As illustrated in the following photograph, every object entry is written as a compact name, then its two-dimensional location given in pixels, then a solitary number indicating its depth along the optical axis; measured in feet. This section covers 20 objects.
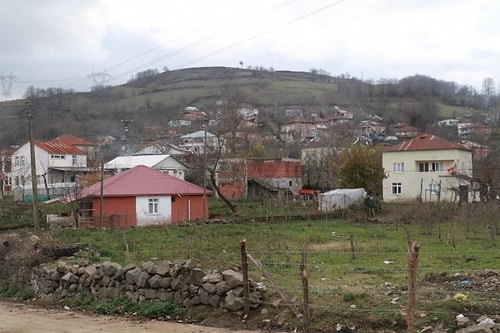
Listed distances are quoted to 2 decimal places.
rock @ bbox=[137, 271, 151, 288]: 48.03
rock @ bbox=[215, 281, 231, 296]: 43.24
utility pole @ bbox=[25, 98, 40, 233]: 97.35
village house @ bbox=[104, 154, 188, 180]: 212.43
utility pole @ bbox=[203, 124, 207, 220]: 145.96
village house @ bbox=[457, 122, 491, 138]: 321.58
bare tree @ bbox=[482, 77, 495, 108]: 486.63
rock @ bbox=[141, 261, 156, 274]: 48.11
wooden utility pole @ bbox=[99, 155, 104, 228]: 122.23
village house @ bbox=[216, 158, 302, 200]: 196.65
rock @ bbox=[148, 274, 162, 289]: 47.26
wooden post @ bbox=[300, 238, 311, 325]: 37.60
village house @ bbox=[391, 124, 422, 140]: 346.33
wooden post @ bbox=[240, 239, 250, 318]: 41.39
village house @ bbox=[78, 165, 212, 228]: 134.00
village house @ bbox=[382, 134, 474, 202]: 190.70
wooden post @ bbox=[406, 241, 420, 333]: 30.94
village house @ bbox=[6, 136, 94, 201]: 240.73
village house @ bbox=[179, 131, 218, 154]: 314.14
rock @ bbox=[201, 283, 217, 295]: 43.80
